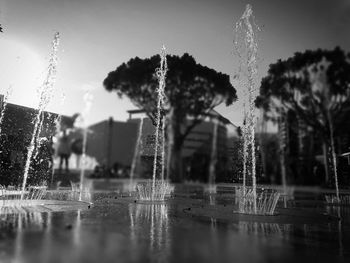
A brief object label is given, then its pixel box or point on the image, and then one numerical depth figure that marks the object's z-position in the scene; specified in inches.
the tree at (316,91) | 1029.8
